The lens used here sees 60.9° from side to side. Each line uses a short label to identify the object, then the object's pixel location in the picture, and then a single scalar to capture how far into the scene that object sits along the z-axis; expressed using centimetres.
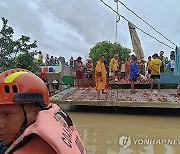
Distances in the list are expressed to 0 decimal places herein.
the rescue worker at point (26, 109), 60
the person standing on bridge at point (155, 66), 516
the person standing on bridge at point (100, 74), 502
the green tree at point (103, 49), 2464
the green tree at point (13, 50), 605
